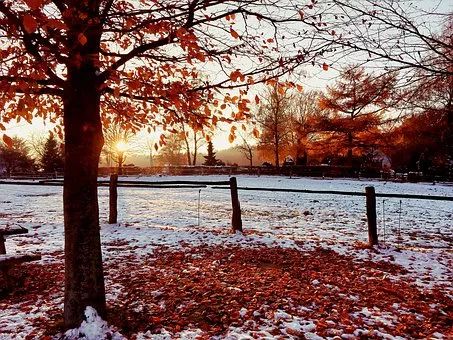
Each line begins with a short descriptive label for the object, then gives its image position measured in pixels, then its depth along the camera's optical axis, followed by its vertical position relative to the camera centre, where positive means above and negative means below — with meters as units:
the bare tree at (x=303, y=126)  40.62 +5.12
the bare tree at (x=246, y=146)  60.58 +4.16
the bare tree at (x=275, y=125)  48.19 +6.09
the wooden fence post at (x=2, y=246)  6.77 -1.33
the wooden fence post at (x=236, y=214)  10.42 -1.31
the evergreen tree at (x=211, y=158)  62.06 +2.22
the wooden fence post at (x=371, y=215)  8.72 -1.21
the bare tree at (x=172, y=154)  75.19 +4.48
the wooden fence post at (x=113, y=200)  11.85 -0.89
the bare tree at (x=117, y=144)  50.47 +4.29
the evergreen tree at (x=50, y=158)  53.03 +2.67
